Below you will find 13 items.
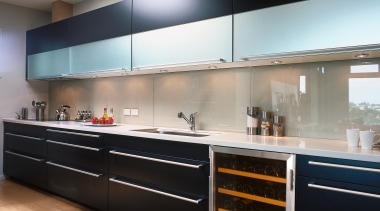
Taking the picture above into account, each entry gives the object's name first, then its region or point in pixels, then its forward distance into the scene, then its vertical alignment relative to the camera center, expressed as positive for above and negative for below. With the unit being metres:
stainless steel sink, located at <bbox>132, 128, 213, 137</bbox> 2.65 -0.26
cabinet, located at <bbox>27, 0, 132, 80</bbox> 2.97 +0.72
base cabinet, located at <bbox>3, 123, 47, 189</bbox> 3.44 -0.63
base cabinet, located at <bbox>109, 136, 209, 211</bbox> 2.09 -0.56
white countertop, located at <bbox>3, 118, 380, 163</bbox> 1.52 -0.24
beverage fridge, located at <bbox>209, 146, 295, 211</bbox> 1.75 -0.50
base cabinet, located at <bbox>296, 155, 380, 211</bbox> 1.45 -0.42
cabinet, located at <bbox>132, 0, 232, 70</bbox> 2.25 +0.63
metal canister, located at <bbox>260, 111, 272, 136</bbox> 2.32 -0.14
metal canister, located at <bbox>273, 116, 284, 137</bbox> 2.27 -0.16
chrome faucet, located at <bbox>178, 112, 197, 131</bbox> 2.78 -0.13
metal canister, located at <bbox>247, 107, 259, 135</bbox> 2.37 -0.12
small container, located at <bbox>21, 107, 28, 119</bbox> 4.19 -0.10
